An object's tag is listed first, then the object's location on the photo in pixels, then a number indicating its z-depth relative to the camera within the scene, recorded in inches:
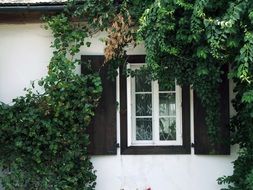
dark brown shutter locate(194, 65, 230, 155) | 310.8
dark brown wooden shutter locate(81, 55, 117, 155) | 314.5
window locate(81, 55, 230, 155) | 311.7
